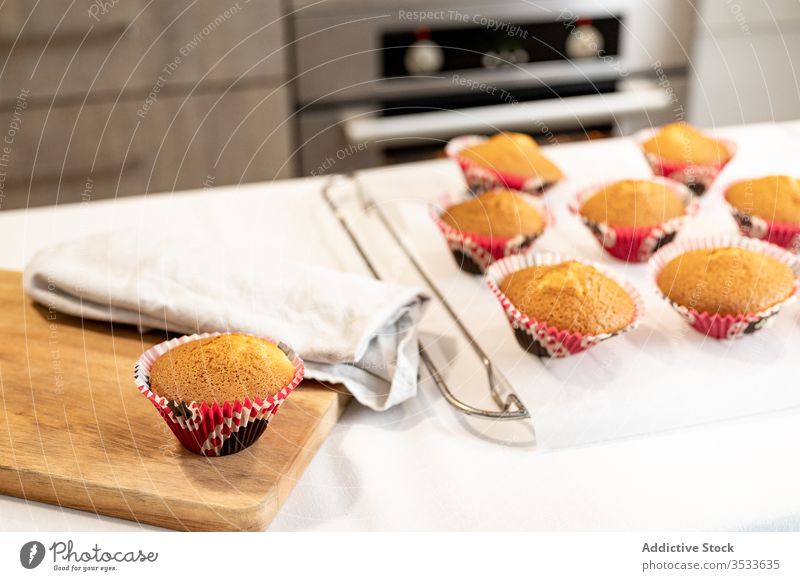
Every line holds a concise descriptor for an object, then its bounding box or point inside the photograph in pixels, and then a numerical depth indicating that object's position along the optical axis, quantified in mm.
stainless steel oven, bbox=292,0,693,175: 2318
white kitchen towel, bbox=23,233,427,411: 928
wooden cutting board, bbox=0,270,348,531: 761
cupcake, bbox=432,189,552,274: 1147
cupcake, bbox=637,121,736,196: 1344
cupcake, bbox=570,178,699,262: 1162
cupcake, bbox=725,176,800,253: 1153
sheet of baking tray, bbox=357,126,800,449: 867
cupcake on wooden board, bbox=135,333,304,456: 781
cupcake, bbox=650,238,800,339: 946
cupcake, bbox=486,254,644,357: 923
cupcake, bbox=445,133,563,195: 1366
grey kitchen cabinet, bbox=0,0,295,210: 2199
